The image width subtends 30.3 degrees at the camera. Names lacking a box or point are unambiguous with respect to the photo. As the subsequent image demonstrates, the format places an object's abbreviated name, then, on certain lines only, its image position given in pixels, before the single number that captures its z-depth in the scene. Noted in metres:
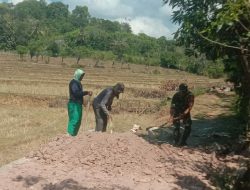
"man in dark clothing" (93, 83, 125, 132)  9.67
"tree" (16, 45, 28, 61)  58.69
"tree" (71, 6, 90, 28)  143.18
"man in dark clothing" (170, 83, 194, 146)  9.77
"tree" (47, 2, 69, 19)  143.91
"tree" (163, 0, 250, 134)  5.60
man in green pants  9.75
